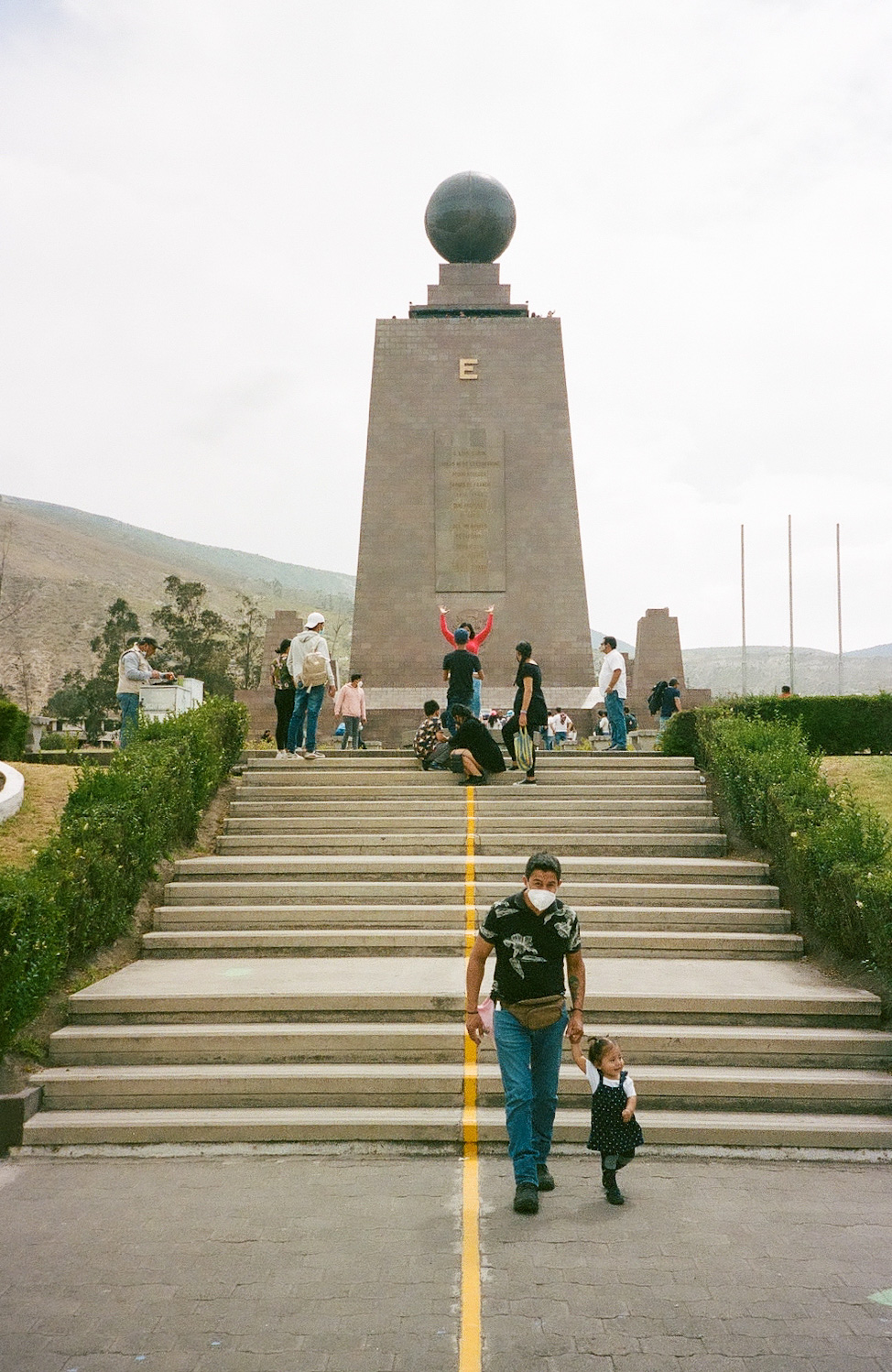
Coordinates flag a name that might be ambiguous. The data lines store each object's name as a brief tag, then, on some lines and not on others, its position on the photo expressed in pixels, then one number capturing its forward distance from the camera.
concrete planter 9.45
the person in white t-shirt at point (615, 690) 13.81
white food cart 13.13
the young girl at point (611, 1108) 4.79
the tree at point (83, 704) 46.19
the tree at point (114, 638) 49.28
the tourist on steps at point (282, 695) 13.18
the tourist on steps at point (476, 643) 13.38
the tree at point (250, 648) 52.08
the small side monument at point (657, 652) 25.05
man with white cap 11.97
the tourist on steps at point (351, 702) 14.80
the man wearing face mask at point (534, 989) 4.84
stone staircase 5.61
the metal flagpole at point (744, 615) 37.86
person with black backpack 17.67
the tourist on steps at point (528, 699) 11.45
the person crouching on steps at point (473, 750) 11.73
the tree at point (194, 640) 50.62
